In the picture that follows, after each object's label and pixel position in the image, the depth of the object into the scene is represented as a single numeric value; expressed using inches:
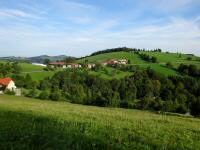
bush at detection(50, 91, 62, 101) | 3866.6
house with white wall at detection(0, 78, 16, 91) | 4530.0
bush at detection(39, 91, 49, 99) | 3827.3
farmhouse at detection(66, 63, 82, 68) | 7140.8
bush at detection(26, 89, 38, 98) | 3885.6
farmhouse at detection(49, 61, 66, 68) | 7542.3
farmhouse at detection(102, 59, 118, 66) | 6919.3
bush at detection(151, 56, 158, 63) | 7027.6
